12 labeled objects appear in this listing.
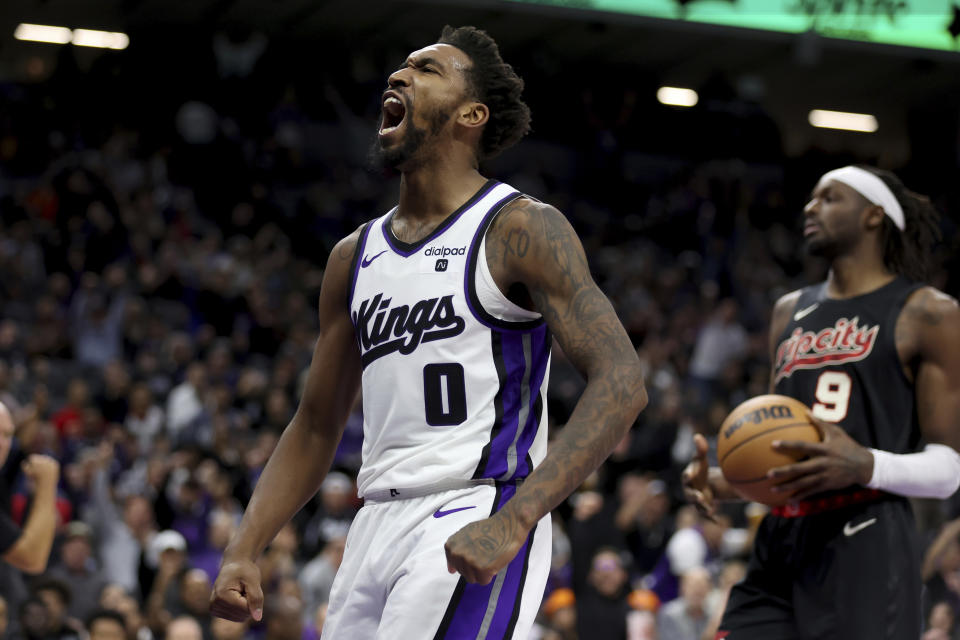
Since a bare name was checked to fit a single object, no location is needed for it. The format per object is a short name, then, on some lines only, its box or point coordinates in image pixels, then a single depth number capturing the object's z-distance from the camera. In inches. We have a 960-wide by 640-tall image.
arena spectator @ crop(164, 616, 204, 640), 311.6
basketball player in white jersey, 113.2
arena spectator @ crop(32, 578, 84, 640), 304.7
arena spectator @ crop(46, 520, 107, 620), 343.9
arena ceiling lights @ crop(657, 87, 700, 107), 828.6
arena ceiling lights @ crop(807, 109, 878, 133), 868.6
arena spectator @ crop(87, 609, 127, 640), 296.4
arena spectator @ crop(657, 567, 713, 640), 388.9
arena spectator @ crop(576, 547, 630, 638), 391.2
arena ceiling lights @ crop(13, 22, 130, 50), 737.0
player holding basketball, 161.0
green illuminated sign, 587.5
